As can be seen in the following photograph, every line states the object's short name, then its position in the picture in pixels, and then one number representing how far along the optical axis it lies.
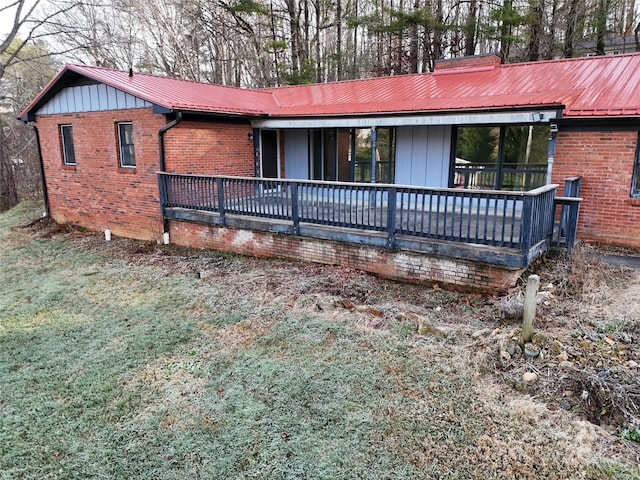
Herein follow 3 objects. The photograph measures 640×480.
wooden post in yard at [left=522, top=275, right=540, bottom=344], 4.45
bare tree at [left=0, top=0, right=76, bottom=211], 15.66
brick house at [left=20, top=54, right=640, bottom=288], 7.14
